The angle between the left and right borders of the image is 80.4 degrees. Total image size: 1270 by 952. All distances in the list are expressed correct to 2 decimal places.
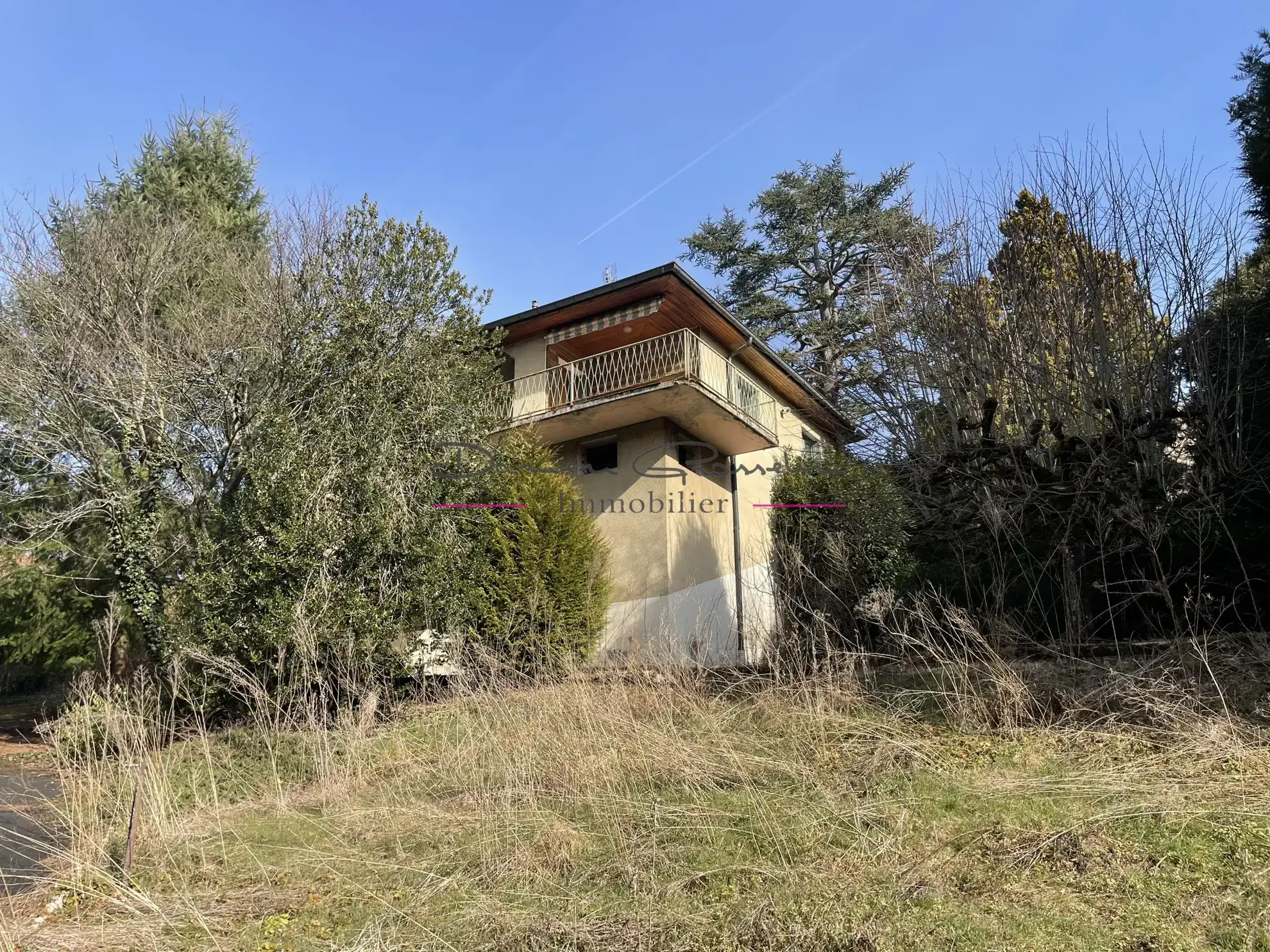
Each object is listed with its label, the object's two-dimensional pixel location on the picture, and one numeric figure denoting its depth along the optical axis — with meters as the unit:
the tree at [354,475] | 9.59
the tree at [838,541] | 12.28
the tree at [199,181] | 15.50
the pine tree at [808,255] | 23.70
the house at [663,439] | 13.50
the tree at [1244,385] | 8.58
